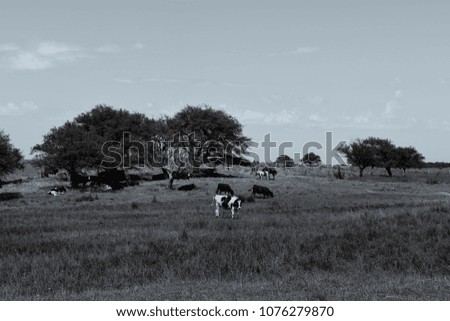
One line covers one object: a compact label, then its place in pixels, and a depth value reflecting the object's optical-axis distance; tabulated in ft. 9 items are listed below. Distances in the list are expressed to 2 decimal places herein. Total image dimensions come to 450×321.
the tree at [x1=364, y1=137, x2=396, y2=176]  318.45
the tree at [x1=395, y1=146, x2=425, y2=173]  331.98
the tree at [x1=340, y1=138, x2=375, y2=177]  306.76
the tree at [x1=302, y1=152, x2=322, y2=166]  491.55
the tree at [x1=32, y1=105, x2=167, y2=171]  186.19
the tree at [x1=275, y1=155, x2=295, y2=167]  489.17
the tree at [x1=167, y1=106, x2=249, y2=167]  257.55
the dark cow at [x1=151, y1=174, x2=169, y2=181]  235.20
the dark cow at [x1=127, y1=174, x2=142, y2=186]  200.91
